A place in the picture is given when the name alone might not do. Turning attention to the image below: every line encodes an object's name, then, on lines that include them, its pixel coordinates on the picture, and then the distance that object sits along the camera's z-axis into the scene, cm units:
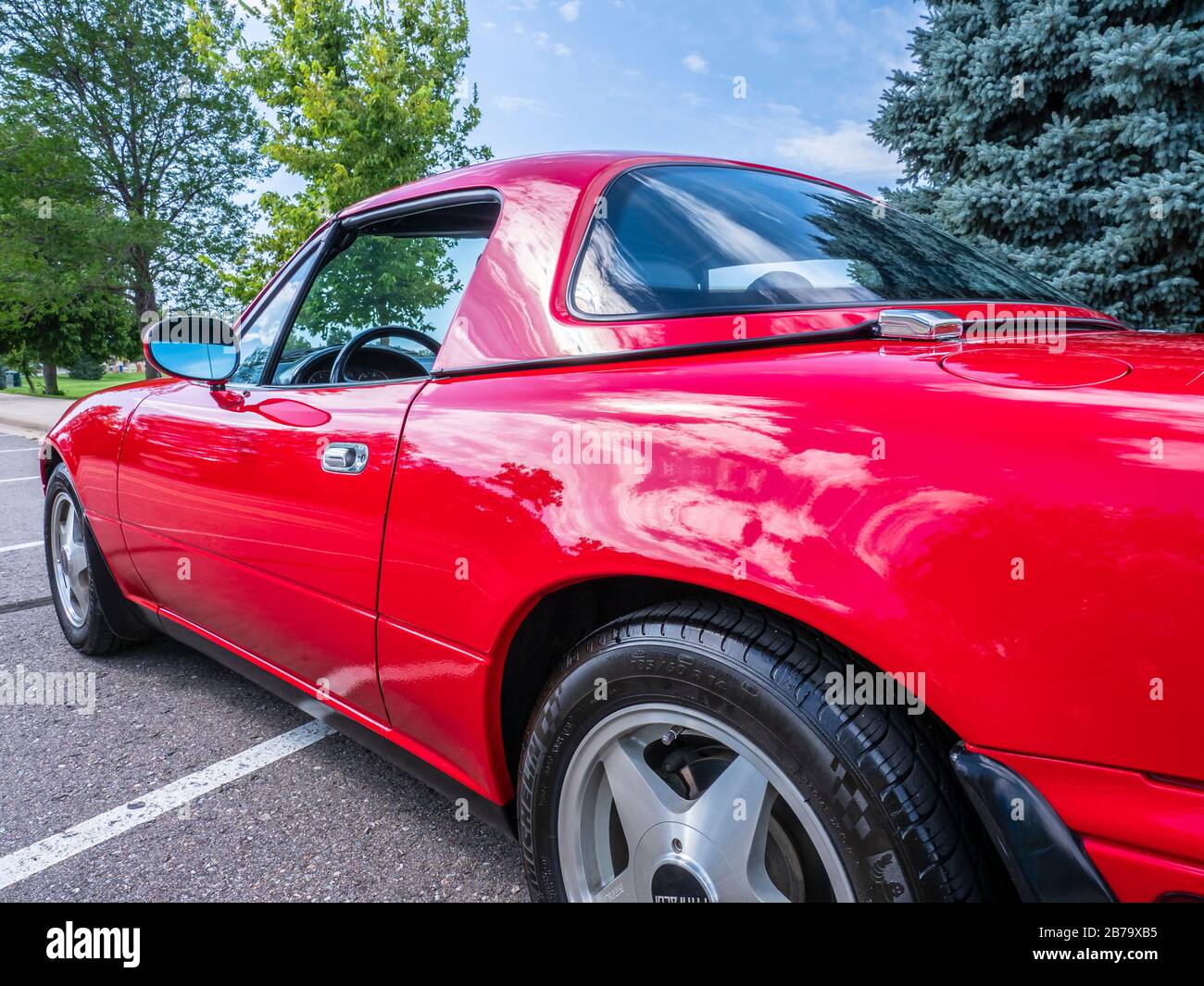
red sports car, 90
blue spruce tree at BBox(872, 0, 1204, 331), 514
